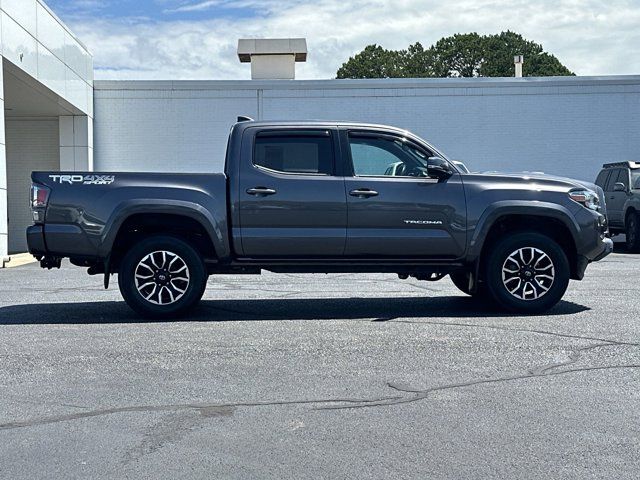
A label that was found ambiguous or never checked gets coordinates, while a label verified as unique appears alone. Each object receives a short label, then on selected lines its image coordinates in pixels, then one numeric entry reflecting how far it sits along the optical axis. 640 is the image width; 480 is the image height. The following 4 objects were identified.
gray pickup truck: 8.74
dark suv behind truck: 19.28
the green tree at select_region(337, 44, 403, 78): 69.75
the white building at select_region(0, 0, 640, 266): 25.58
